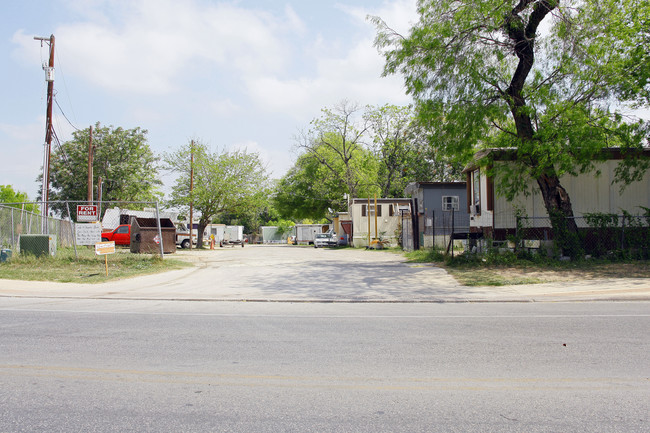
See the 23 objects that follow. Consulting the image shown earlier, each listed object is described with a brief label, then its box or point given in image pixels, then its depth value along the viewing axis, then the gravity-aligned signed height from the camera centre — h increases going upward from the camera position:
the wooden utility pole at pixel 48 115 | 25.77 +6.64
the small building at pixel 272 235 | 74.19 -0.20
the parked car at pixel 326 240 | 45.08 -0.65
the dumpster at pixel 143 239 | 24.78 -0.21
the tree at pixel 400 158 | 45.12 +7.53
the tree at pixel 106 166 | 46.94 +6.95
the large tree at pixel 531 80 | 16.34 +5.64
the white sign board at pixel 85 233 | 17.39 +0.09
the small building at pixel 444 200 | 30.88 +2.12
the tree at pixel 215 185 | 40.25 +4.27
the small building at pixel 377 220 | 36.06 +1.01
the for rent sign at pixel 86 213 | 17.80 +0.84
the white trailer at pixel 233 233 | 59.12 +0.14
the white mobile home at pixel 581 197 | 19.30 +1.42
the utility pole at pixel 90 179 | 31.70 +3.82
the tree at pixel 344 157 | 45.91 +8.42
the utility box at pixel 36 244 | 18.61 -0.33
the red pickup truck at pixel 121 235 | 34.03 +0.00
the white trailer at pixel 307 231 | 58.97 +0.30
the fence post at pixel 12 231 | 20.03 +0.21
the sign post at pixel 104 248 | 15.58 -0.42
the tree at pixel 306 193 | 56.53 +5.21
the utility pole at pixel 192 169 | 40.66 +5.66
